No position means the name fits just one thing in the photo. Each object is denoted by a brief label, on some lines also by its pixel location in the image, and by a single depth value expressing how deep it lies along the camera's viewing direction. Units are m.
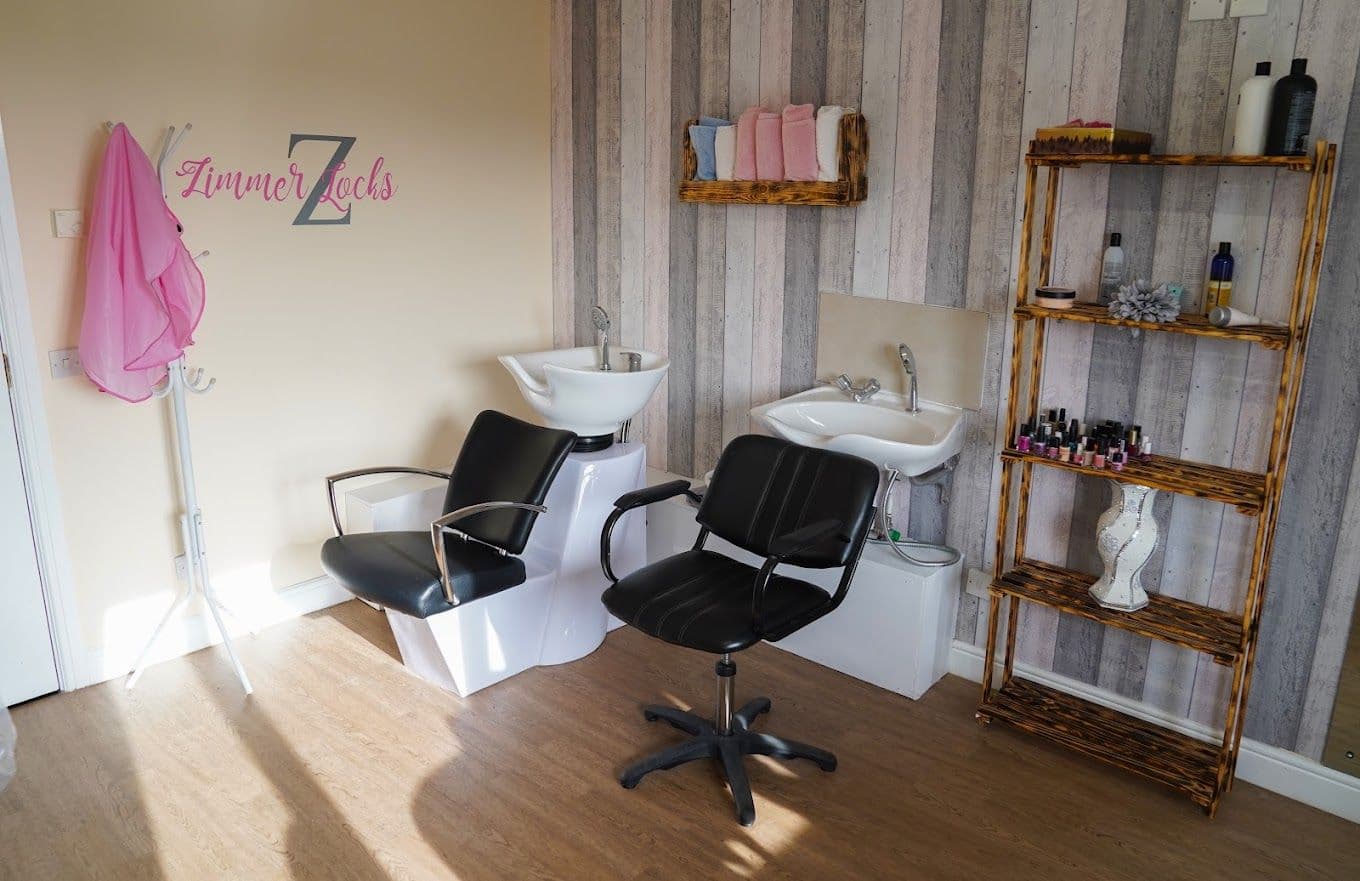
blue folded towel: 3.73
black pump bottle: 2.43
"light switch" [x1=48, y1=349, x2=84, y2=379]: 3.18
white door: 3.16
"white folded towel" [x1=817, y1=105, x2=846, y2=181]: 3.38
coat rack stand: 3.31
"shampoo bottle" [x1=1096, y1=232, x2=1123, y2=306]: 2.92
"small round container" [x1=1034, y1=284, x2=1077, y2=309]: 2.89
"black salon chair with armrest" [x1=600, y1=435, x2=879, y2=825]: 2.70
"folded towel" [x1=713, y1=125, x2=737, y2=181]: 3.67
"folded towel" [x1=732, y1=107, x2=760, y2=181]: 3.60
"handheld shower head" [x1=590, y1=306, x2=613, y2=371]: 3.89
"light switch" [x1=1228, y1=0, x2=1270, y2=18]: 2.62
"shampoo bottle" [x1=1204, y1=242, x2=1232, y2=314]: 2.72
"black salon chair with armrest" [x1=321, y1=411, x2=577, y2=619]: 3.04
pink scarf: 3.07
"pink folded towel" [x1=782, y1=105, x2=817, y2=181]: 3.42
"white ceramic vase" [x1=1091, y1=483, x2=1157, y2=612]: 2.90
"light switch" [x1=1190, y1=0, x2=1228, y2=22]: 2.68
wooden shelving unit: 2.57
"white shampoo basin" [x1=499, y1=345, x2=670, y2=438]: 3.46
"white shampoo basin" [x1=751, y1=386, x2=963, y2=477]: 3.12
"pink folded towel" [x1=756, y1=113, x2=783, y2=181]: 3.53
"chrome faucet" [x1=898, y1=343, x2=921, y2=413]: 3.41
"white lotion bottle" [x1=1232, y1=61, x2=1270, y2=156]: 2.51
